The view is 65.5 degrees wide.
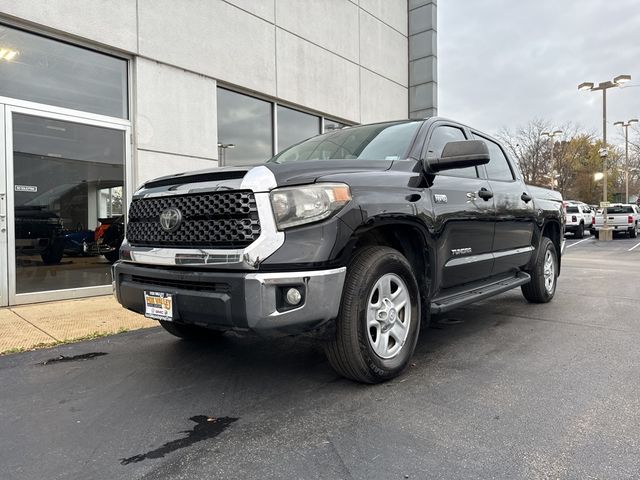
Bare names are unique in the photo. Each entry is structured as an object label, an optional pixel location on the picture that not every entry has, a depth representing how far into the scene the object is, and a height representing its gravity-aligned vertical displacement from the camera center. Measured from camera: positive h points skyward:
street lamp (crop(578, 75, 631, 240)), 20.42 +5.90
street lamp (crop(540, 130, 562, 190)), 32.98 +6.42
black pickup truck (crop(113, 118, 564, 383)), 2.79 -0.10
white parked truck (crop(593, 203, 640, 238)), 23.14 +0.38
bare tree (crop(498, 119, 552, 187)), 39.34 +5.56
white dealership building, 6.33 +1.99
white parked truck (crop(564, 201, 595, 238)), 24.28 +0.42
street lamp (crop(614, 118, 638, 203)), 33.97 +6.96
